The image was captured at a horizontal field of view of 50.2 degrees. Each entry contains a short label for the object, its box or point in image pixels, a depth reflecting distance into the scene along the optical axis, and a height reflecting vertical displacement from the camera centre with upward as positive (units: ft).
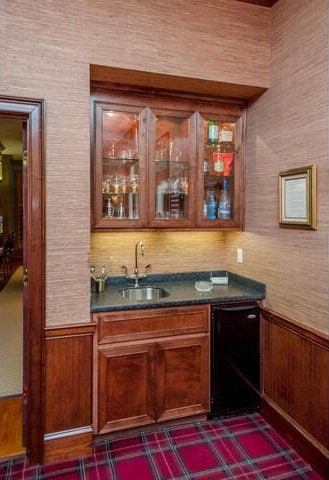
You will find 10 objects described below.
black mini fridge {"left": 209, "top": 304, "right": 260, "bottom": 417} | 8.61 -3.07
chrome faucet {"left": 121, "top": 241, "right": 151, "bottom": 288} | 9.87 -0.97
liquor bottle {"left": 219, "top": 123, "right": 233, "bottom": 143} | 9.53 +2.79
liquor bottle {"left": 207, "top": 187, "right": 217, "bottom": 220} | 9.55 +0.85
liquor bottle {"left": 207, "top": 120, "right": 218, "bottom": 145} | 9.36 +2.80
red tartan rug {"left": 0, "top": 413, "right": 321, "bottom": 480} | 6.86 -4.64
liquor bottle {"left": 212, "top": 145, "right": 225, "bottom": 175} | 9.57 +2.02
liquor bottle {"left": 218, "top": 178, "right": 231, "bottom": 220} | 9.69 +0.87
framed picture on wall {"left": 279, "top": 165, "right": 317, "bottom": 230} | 7.14 +0.84
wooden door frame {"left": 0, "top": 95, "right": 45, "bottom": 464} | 6.95 -0.74
